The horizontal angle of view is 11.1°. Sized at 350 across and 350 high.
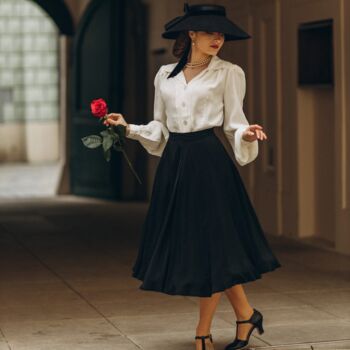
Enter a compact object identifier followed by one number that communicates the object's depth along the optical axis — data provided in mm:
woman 10238
